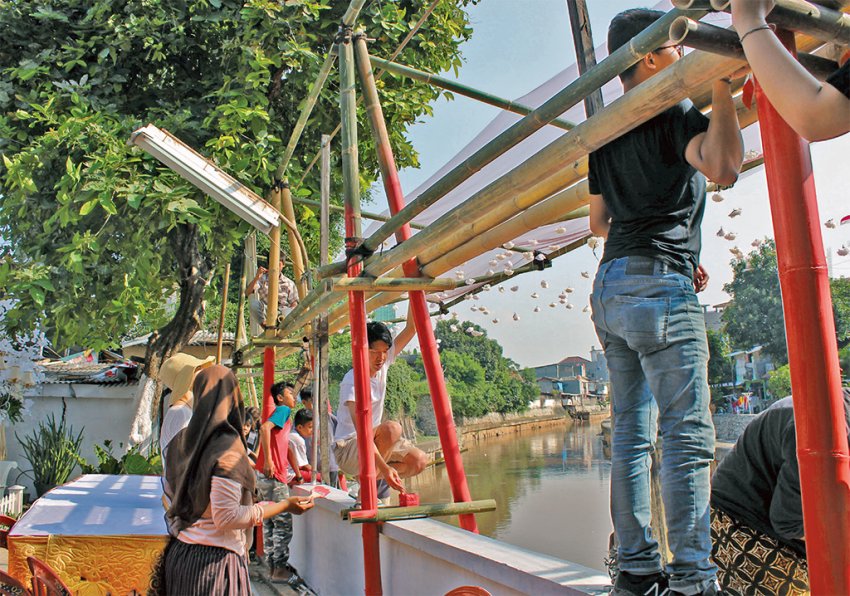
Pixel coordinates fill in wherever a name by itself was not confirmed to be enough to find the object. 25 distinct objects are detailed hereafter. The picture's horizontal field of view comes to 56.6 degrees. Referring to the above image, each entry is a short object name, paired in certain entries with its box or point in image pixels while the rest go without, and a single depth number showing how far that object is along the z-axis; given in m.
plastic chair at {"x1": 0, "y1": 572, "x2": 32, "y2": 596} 3.04
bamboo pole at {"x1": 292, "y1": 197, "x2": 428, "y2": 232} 6.05
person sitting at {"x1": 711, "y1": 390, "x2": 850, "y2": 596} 1.70
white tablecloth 3.49
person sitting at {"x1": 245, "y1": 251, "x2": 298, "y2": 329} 7.18
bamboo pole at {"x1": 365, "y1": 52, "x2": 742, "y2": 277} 1.53
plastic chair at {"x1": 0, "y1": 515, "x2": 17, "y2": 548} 4.05
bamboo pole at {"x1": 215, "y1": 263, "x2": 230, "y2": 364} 8.23
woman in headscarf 2.75
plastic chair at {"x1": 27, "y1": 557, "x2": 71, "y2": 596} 2.80
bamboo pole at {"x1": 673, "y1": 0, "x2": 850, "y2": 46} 1.21
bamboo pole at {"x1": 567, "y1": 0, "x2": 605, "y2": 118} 3.22
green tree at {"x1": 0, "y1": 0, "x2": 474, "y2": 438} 7.34
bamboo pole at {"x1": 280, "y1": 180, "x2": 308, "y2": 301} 6.77
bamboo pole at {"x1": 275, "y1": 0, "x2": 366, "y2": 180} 4.18
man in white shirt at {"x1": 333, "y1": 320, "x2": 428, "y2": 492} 4.25
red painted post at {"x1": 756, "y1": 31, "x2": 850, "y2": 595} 1.19
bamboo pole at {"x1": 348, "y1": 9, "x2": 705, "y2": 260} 1.69
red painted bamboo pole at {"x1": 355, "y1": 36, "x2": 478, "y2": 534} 3.76
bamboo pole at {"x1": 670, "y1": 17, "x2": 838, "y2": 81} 1.25
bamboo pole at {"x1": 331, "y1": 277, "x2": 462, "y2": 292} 3.69
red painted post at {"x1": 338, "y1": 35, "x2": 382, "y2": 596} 3.78
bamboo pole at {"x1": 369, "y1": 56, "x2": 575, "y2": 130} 4.18
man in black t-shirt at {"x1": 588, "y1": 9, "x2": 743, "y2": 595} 1.70
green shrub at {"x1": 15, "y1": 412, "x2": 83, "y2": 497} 10.23
